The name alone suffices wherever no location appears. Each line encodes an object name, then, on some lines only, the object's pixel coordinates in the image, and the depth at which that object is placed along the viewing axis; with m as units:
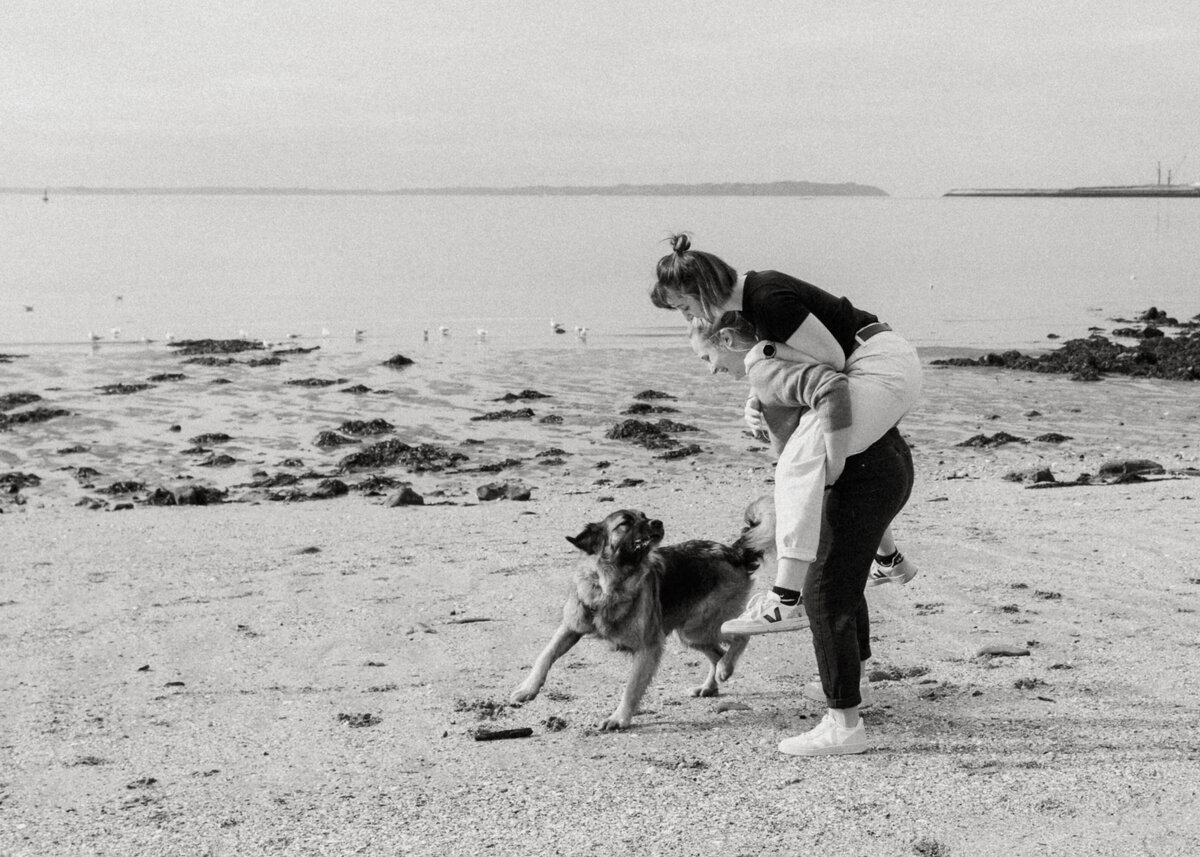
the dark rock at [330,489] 10.66
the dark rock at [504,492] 10.22
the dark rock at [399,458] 12.09
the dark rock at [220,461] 12.10
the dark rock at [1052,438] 13.11
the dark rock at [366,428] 13.65
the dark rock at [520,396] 15.88
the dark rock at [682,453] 12.56
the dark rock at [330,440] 13.05
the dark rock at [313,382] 17.28
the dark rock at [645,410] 15.01
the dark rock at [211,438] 13.22
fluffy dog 5.14
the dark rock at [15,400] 15.34
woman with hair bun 4.11
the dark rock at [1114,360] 17.58
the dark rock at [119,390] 16.31
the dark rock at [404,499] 10.02
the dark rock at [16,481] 11.05
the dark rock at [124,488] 11.01
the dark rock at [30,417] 14.05
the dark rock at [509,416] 14.62
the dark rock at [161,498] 10.30
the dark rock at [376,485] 10.96
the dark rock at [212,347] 20.67
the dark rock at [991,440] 12.88
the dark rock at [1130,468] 10.34
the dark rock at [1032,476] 10.07
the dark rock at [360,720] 4.99
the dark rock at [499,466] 11.99
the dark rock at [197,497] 10.24
